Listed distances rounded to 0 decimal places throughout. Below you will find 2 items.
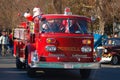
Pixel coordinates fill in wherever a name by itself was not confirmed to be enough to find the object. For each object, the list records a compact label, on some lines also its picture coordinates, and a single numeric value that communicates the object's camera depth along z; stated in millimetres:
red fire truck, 15516
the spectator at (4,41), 32938
